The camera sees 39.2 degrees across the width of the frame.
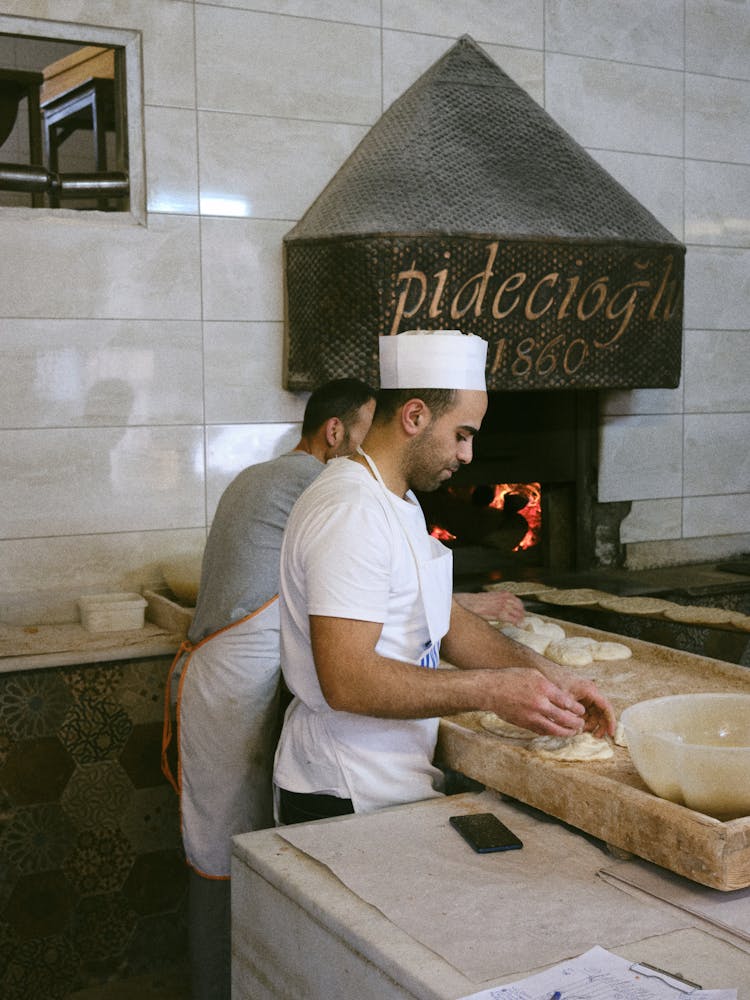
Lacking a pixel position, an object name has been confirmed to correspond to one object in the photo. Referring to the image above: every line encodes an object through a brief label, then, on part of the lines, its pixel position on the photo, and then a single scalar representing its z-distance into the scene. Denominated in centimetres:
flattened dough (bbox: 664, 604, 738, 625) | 354
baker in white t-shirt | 179
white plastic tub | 343
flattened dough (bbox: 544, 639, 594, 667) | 258
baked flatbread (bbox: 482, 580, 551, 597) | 398
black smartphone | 170
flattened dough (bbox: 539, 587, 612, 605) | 378
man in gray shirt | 274
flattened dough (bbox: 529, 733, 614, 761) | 186
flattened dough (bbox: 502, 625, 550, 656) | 279
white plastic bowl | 158
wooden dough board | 150
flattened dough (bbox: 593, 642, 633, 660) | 263
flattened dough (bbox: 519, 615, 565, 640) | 290
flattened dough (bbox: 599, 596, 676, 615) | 364
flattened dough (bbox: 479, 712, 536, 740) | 202
